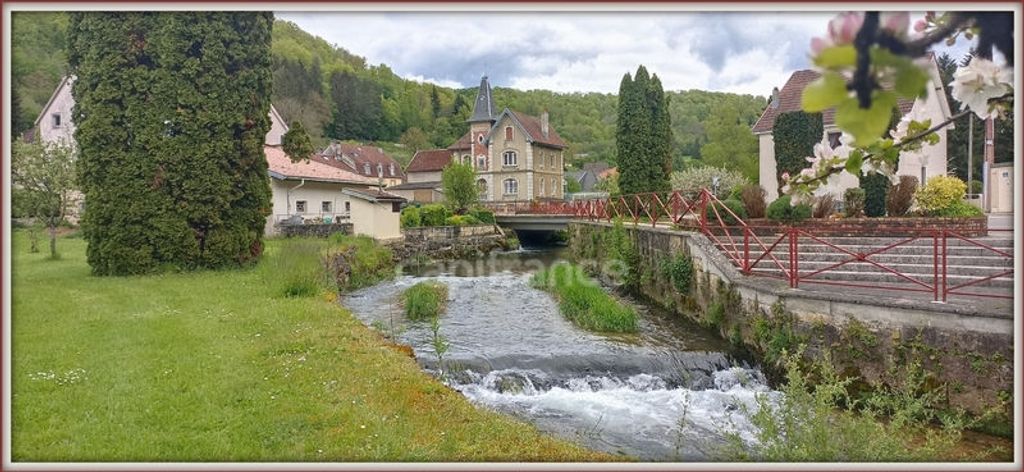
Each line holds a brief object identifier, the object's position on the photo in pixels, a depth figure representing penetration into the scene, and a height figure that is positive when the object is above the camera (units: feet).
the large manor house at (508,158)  169.37 +17.48
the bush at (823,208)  47.19 +0.29
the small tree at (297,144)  66.33 +8.66
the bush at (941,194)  46.62 +1.25
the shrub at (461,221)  104.03 -0.63
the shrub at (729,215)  45.95 +0.00
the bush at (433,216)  102.53 +0.38
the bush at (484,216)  115.44 +0.25
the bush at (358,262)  54.54 -4.39
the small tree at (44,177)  50.06 +4.08
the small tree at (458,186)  118.83 +6.33
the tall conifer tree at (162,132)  47.19 +7.41
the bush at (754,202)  49.32 +0.92
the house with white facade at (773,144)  70.38 +9.54
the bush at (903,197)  47.39 +1.08
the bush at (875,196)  62.49 +1.59
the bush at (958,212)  45.92 -0.17
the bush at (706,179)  102.73 +6.33
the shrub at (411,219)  99.19 -0.09
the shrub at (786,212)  44.42 +0.02
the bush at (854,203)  48.08 +0.68
